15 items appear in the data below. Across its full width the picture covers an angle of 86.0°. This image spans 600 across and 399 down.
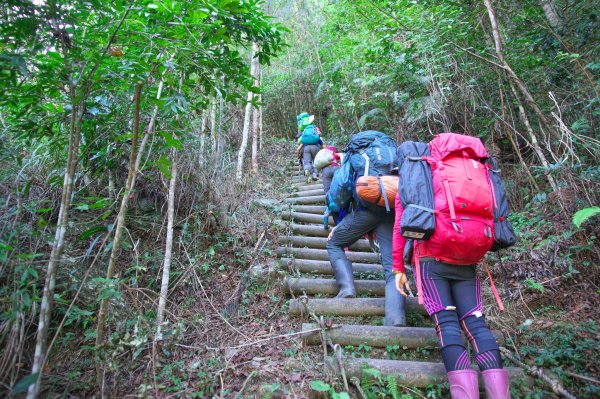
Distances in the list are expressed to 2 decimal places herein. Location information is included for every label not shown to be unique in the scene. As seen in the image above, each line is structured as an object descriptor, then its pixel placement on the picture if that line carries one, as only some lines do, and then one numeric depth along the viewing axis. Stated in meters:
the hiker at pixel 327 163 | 5.58
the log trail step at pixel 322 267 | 4.26
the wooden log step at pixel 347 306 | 3.41
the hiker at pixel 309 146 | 8.41
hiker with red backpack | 2.21
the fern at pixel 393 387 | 2.38
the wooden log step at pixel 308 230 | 5.42
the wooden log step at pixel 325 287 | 3.80
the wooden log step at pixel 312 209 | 6.31
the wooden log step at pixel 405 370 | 2.53
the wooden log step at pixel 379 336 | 2.94
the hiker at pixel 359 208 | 3.40
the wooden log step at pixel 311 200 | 6.81
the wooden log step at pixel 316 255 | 4.61
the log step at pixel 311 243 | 4.97
